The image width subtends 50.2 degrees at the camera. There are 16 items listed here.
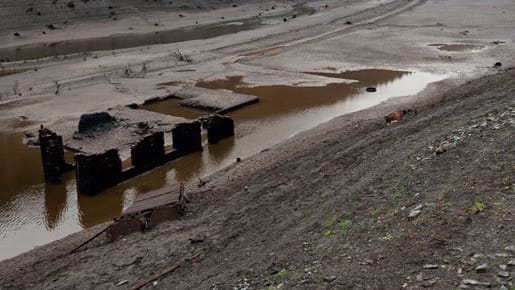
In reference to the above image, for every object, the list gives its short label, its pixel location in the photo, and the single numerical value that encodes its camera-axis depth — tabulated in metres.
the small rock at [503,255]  6.81
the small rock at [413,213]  8.54
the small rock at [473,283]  6.38
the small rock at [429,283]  6.58
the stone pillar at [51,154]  17.17
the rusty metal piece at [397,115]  19.67
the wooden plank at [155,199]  12.97
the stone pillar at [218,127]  20.59
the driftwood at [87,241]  12.07
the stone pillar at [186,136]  19.27
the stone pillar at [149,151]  17.81
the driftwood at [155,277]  9.37
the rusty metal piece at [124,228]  12.32
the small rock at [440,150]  11.31
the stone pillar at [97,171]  16.09
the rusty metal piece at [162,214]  12.47
